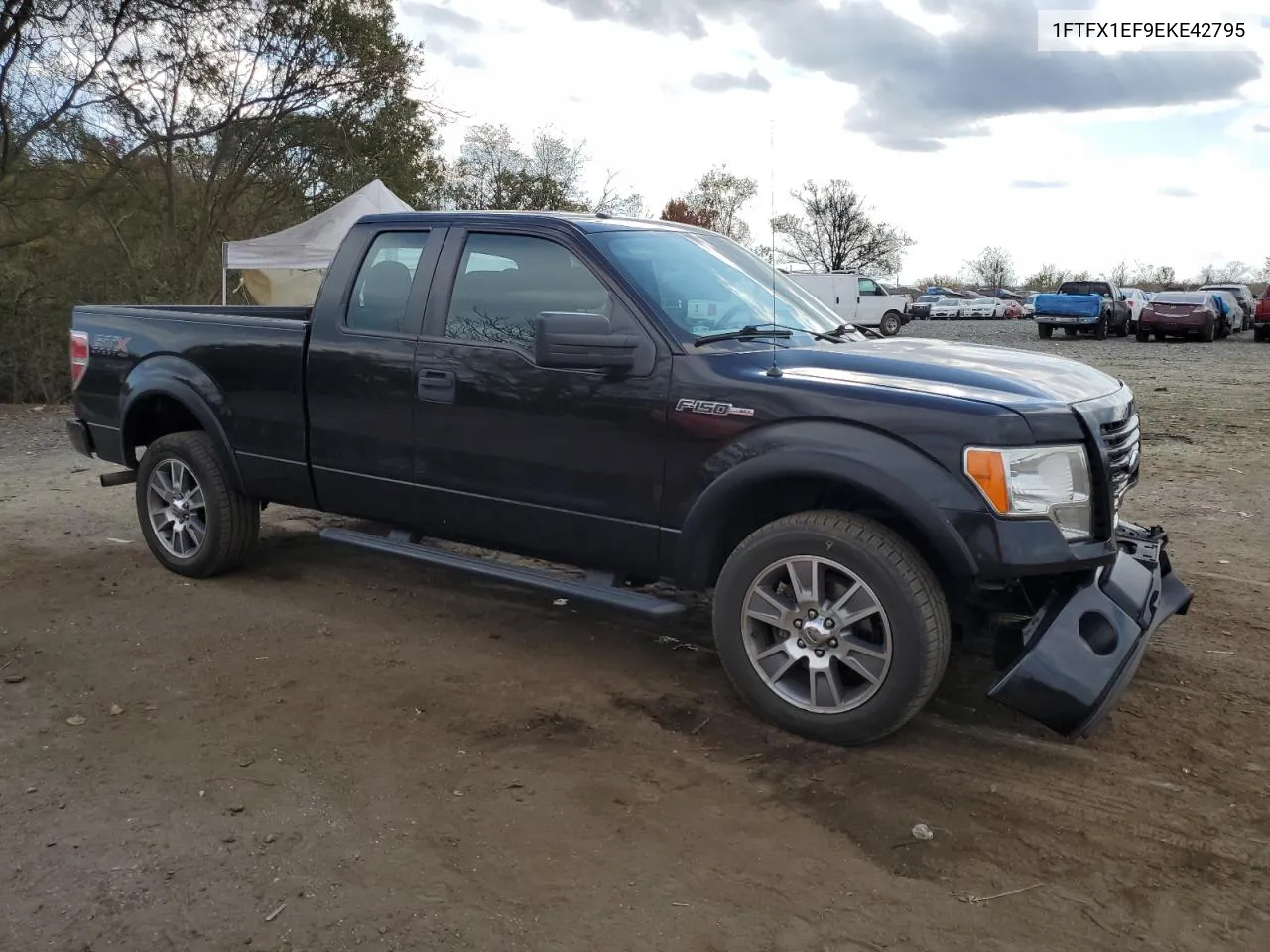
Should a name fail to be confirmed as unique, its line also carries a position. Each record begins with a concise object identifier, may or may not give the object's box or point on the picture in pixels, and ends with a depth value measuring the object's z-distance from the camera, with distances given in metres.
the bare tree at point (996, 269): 94.19
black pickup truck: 3.52
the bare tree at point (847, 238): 69.19
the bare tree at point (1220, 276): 76.31
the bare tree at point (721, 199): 55.12
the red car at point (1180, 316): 29.44
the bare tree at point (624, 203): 30.47
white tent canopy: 15.72
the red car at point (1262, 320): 29.16
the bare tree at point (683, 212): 56.22
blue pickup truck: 31.30
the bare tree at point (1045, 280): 82.69
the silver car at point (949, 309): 58.97
